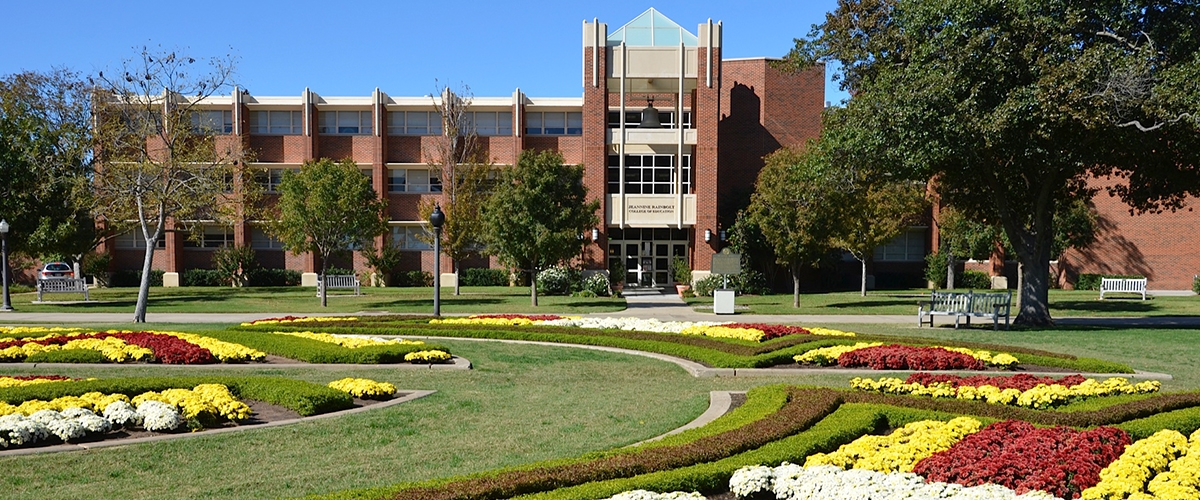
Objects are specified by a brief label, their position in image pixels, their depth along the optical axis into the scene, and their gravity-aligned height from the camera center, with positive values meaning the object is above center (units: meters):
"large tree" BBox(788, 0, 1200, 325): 18.75 +3.55
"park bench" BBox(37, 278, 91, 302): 33.97 -1.33
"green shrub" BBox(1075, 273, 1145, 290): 46.19 -1.44
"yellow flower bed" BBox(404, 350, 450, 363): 13.66 -1.62
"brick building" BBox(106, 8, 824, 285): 40.28 +5.81
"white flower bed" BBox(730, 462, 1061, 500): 6.26 -1.68
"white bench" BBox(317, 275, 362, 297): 37.22 -1.26
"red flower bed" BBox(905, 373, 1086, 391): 10.49 -1.53
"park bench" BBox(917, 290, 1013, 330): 21.44 -1.26
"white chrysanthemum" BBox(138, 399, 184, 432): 8.48 -1.59
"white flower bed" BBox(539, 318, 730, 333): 18.80 -1.57
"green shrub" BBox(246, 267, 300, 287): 45.94 -1.35
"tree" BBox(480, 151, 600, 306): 30.80 +1.36
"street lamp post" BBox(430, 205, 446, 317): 21.38 +0.38
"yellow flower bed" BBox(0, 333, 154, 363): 13.45 -1.52
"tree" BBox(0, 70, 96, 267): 33.00 +2.68
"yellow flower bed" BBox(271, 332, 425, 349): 14.42 -1.50
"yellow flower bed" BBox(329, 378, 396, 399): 10.38 -1.60
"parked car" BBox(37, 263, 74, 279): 42.84 -0.97
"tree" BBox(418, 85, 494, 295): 38.09 +3.58
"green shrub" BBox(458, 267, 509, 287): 45.34 -1.25
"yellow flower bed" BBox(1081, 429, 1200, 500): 6.29 -1.64
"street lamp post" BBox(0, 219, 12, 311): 28.44 -0.03
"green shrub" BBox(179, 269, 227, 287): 45.41 -1.34
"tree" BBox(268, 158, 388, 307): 30.92 +1.52
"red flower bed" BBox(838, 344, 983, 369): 13.38 -1.61
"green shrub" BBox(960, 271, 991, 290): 46.97 -1.37
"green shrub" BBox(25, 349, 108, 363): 13.23 -1.59
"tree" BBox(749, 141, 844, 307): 30.22 +1.31
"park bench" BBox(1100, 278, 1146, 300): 37.19 -1.34
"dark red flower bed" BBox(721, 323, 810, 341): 17.09 -1.52
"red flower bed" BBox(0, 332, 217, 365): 13.41 -1.49
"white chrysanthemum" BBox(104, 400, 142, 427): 8.48 -1.57
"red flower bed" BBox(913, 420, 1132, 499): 6.59 -1.61
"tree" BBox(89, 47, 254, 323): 24.20 +2.50
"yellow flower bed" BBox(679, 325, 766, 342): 16.52 -1.54
